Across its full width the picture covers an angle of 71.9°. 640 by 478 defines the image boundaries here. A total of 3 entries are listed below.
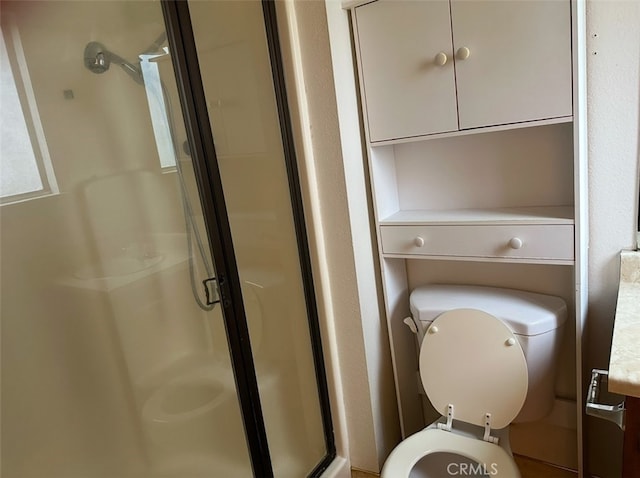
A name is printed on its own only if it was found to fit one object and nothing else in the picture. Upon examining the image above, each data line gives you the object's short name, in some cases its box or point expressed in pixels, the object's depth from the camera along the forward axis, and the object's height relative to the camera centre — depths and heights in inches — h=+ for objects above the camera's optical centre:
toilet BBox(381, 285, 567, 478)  54.3 -32.0
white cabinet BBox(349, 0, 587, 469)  48.4 -4.6
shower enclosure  37.7 -8.0
